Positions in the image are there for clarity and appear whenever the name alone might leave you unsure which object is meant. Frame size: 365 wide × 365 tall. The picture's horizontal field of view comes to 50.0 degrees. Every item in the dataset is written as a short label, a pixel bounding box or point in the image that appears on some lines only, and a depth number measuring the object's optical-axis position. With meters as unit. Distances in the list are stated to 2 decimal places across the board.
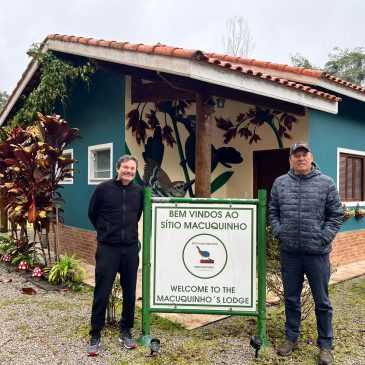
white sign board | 3.71
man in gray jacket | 3.35
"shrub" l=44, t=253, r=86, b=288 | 5.88
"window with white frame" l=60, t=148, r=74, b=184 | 8.16
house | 5.30
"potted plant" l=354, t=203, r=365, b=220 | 7.32
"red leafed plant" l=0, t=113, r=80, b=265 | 5.98
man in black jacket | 3.54
